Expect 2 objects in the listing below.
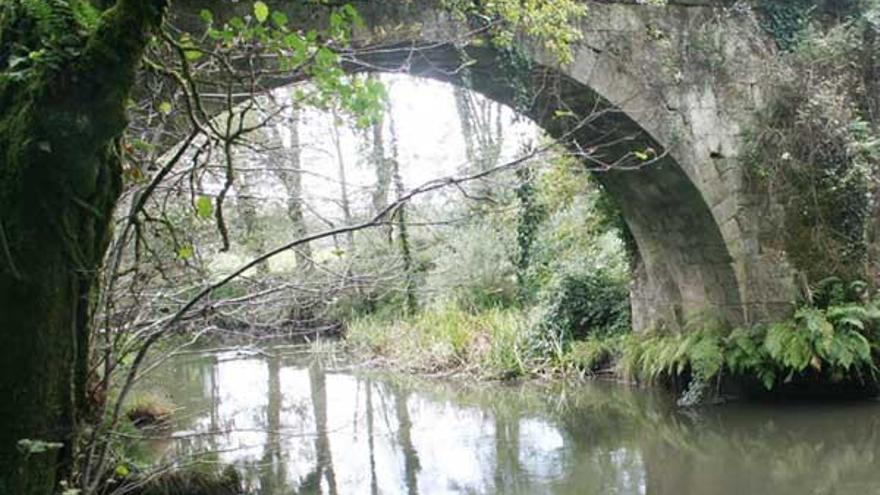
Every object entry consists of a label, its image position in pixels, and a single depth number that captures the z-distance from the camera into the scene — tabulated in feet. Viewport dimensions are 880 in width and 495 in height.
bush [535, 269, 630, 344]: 27.12
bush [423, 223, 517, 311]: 33.76
